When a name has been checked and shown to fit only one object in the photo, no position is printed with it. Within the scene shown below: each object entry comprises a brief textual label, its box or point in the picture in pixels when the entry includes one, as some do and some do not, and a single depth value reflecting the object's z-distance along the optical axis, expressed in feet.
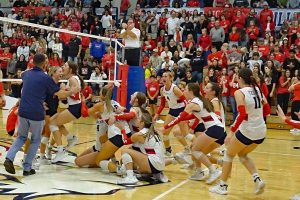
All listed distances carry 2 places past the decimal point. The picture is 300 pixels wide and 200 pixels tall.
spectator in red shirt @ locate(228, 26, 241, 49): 62.64
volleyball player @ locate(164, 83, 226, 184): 26.22
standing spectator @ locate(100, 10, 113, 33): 74.84
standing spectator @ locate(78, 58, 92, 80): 57.67
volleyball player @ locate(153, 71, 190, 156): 33.01
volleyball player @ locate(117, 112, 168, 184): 25.34
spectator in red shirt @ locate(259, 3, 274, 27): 66.90
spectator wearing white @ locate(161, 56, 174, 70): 59.67
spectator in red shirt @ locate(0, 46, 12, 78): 52.02
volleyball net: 45.12
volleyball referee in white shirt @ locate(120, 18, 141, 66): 46.11
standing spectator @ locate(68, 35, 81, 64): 56.90
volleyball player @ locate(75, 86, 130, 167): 27.25
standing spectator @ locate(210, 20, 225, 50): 63.72
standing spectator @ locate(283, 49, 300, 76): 53.11
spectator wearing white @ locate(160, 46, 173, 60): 62.44
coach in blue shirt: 25.46
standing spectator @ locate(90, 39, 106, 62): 60.34
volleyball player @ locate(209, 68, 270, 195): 23.00
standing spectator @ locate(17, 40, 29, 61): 52.24
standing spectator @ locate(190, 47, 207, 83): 57.19
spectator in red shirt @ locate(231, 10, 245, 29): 65.05
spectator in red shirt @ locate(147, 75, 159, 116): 54.13
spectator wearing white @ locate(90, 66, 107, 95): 55.62
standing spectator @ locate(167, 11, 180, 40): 68.90
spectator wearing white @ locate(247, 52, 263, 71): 54.38
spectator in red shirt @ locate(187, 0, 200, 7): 73.92
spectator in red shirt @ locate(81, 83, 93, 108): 54.59
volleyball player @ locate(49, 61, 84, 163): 29.01
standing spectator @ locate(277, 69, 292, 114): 52.19
